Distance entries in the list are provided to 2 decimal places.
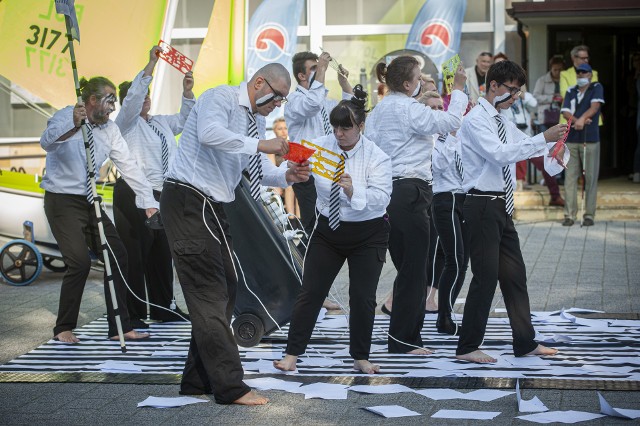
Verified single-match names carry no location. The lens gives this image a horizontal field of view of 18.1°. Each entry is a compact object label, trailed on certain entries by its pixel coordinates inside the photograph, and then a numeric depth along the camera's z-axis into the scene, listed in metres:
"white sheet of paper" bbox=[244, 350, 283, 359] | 13.93
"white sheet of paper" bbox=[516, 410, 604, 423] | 10.71
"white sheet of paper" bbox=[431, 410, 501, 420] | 10.91
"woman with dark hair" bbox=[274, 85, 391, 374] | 12.89
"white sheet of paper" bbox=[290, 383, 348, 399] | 11.87
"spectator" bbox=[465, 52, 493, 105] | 25.00
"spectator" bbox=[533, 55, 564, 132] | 29.43
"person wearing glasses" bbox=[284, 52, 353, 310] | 16.80
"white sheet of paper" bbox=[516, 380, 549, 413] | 11.09
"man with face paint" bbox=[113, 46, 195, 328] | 16.29
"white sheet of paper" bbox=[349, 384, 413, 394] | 12.03
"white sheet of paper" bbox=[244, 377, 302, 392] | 12.29
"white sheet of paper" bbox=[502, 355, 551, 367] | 13.31
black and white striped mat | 12.94
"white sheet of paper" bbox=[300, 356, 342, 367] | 13.47
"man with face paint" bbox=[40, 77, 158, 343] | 15.25
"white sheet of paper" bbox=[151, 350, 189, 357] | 14.20
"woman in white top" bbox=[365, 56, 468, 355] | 14.04
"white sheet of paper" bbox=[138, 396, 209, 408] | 11.56
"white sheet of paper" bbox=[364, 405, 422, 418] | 11.04
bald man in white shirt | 11.62
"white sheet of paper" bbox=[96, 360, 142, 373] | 13.28
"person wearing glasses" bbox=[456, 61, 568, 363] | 13.46
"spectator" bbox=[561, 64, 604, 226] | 26.86
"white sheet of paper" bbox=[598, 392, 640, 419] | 10.74
